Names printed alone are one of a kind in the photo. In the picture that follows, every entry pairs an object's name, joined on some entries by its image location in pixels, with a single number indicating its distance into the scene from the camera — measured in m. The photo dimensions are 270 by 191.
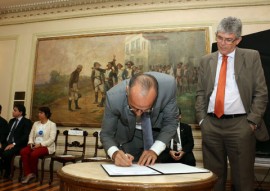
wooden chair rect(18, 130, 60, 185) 4.86
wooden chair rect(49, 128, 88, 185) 4.93
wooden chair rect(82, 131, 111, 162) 5.52
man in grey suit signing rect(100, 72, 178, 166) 1.66
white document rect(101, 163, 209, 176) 1.44
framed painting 5.65
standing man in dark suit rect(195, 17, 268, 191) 2.36
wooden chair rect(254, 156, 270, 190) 3.54
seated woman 5.00
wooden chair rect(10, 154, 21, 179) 5.16
